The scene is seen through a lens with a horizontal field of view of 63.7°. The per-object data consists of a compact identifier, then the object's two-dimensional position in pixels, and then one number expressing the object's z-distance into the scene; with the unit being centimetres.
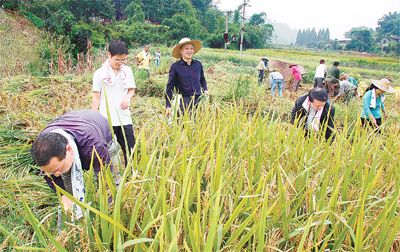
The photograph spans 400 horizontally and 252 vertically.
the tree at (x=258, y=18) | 5722
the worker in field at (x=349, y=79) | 872
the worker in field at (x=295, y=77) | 927
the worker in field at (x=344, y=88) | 699
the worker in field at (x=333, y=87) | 794
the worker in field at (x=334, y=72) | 889
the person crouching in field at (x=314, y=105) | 261
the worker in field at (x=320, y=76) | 878
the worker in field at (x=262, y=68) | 1007
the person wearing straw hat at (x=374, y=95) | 361
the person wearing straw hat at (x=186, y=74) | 305
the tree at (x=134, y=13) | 3666
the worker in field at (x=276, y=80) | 823
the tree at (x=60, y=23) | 2005
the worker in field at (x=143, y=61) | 838
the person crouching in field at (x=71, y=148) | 132
